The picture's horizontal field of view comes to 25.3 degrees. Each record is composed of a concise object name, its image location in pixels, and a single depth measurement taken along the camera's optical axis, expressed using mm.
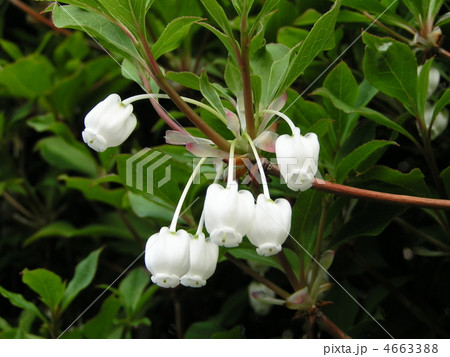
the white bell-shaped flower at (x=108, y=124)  145
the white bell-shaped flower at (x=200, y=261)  144
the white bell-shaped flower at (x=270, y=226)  139
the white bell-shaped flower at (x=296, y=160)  140
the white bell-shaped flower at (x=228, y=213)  138
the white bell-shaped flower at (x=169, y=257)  141
